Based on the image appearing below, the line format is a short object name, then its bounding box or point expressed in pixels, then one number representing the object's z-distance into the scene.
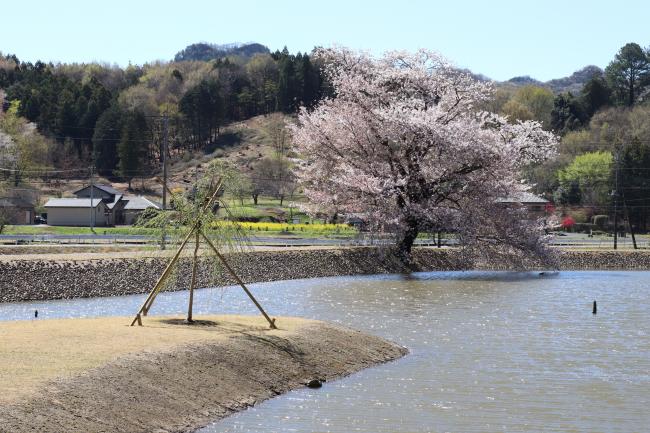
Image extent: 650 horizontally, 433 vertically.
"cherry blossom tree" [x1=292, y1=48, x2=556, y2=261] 52.62
